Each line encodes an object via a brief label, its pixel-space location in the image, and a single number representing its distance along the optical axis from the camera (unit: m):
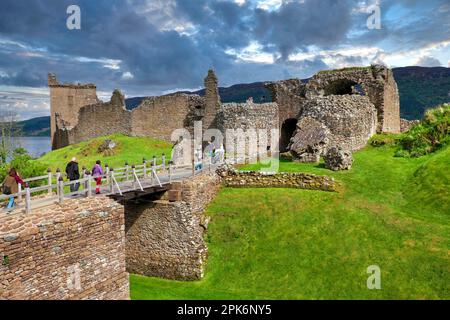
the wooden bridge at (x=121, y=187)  14.87
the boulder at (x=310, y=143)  27.34
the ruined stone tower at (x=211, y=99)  42.69
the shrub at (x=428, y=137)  27.31
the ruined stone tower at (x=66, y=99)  64.31
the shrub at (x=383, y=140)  30.98
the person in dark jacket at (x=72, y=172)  18.72
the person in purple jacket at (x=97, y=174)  17.59
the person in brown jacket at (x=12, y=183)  16.23
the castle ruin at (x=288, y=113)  30.62
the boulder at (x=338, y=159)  24.16
